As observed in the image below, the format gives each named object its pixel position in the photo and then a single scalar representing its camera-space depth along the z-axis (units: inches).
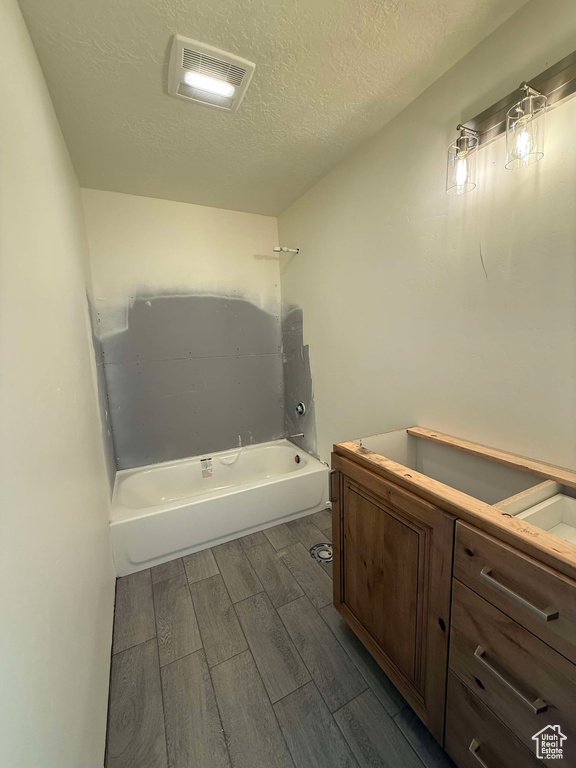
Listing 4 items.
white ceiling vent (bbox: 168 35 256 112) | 44.3
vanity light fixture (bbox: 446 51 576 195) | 36.4
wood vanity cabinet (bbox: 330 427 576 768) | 24.5
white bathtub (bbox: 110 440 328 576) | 71.5
